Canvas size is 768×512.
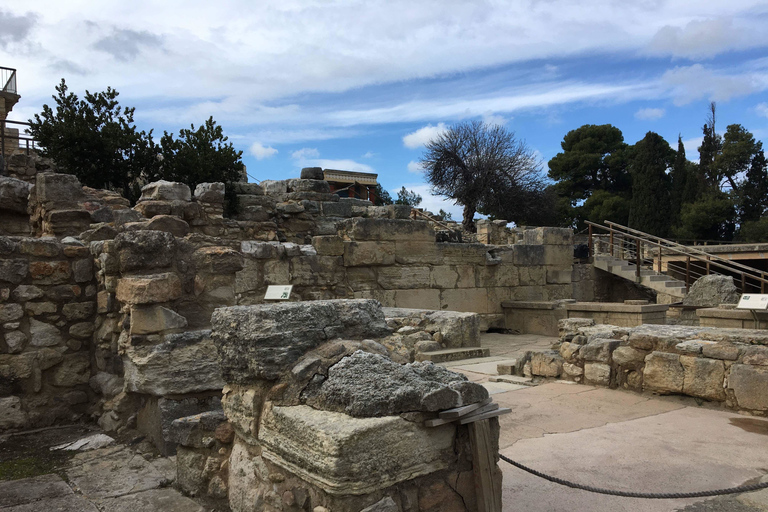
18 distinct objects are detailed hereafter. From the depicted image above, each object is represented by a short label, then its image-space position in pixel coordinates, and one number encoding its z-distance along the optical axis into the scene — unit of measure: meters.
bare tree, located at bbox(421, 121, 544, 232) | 30.30
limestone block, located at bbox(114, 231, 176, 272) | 4.24
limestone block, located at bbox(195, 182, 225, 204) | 12.18
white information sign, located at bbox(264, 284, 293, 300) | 5.24
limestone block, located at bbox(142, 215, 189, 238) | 5.76
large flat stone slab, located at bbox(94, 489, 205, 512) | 3.02
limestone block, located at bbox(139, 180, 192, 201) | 9.90
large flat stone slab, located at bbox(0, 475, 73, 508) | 3.16
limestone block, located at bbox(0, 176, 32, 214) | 8.95
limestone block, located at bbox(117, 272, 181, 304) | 4.09
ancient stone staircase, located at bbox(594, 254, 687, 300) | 13.87
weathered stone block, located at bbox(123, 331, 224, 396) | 4.00
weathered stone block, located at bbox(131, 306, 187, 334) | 4.10
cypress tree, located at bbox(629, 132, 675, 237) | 30.03
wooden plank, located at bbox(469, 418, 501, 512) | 2.42
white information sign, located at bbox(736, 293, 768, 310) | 5.57
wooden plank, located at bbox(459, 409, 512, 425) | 2.41
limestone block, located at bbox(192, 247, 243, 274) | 4.56
